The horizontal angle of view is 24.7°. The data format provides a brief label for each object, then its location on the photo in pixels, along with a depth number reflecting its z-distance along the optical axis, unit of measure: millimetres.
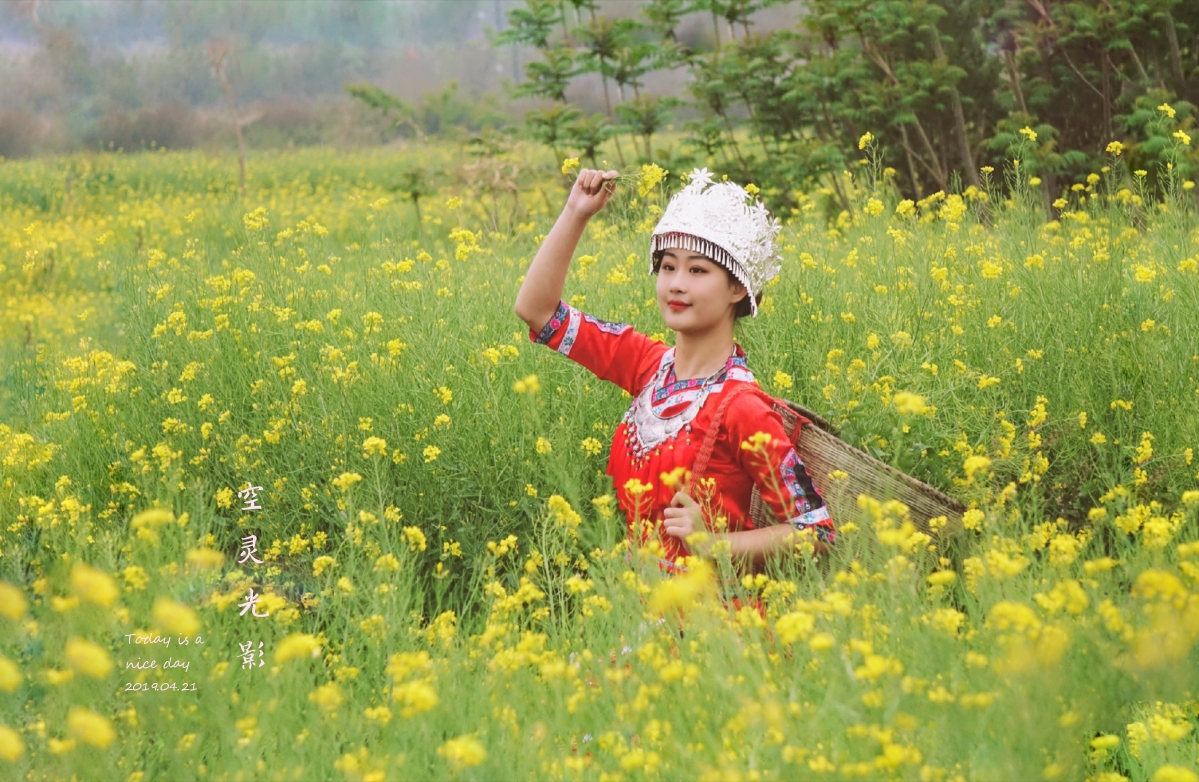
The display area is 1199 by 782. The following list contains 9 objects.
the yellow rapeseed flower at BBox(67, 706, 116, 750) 4101
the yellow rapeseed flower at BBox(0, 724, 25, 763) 4060
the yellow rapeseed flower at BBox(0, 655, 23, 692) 4107
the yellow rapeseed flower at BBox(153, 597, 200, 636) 4156
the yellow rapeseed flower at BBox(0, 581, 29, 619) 4203
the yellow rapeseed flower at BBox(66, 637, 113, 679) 4126
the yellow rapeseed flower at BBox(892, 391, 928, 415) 4515
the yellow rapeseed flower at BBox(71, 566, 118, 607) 4129
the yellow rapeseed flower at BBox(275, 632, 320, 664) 4244
